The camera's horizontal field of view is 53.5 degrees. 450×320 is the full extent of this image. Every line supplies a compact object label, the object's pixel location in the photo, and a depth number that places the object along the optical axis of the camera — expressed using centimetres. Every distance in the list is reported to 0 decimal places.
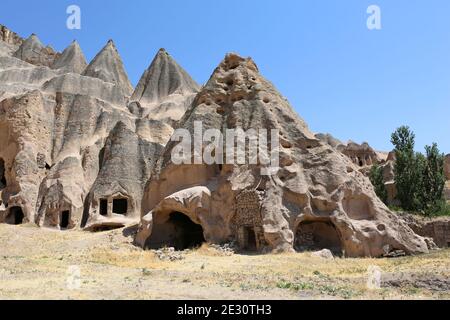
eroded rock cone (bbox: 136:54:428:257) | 1820
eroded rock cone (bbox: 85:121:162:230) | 2892
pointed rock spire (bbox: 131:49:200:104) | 5350
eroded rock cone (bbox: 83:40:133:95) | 5100
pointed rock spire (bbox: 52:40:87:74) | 5418
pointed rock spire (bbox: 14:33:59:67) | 5806
